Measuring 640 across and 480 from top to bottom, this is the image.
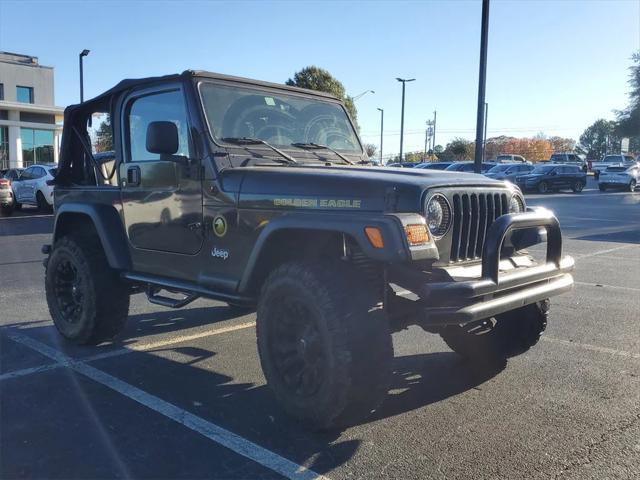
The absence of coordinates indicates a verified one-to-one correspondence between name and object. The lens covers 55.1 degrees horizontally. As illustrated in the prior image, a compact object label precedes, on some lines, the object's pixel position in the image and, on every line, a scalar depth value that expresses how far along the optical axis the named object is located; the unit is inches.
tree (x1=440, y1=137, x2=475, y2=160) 2632.9
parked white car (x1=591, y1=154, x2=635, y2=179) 1615.2
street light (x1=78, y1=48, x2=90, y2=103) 1023.0
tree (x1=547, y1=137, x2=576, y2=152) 4389.8
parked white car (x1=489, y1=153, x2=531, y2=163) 2074.8
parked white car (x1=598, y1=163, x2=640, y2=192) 1279.5
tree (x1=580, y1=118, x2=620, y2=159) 4697.3
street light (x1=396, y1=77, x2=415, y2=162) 1547.7
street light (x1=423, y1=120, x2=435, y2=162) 2824.8
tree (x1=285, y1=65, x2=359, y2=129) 954.8
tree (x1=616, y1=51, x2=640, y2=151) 2127.2
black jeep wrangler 128.6
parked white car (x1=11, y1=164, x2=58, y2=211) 722.8
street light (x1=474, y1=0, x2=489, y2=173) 470.6
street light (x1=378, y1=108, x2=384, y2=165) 2282.7
